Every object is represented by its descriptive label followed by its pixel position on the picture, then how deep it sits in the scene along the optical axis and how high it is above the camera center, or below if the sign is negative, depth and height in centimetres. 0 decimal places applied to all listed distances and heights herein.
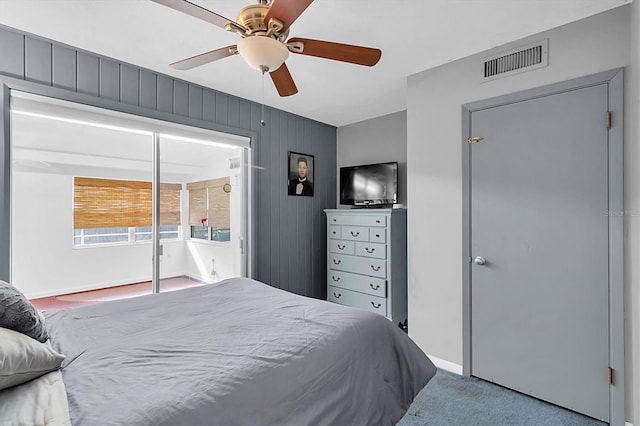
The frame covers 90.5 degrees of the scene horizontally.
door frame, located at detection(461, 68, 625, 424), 190 -14
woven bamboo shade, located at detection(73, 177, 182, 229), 285 +9
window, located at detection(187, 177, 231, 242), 334 +4
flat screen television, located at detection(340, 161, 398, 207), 376 +36
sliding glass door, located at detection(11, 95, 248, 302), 239 +10
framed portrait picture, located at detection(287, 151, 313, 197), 392 +49
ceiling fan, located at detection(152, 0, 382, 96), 135 +86
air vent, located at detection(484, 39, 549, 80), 219 +111
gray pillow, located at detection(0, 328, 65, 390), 96 -47
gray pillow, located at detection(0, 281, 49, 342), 114 -37
